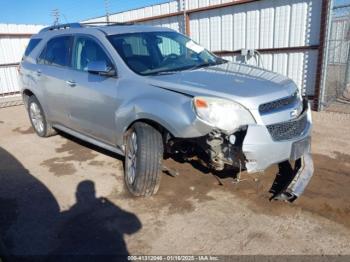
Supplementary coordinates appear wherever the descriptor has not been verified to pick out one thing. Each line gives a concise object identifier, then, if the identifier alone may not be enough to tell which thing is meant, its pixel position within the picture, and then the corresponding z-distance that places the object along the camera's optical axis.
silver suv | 3.03
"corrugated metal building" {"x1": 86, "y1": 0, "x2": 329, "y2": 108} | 7.06
